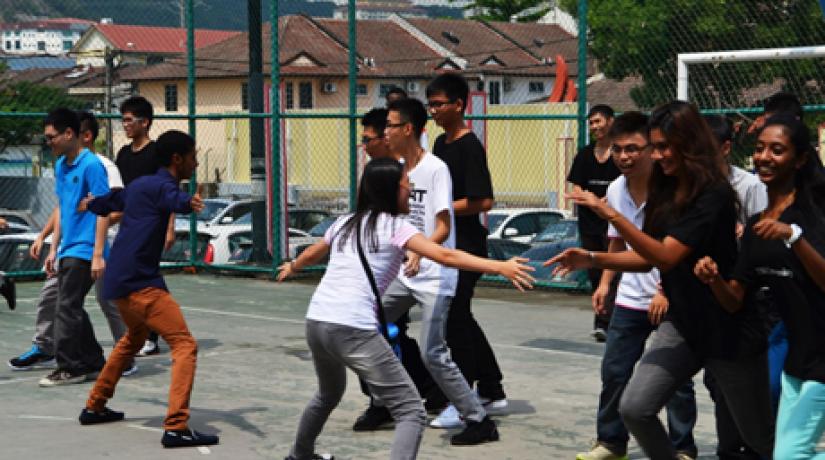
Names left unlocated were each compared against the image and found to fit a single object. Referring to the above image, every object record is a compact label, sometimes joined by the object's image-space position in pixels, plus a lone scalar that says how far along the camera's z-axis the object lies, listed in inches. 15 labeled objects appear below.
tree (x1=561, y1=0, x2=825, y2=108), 586.9
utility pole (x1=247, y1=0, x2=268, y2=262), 628.1
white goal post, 448.6
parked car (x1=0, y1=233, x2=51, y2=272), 608.4
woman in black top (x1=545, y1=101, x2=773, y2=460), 211.2
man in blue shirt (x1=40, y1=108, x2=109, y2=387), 355.6
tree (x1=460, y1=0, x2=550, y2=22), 2293.3
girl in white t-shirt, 231.5
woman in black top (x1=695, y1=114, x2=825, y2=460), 192.2
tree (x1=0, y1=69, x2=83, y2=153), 709.9
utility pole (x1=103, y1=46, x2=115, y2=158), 1331.0
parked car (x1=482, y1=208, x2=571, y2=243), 786.8
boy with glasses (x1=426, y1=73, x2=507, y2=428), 304.2
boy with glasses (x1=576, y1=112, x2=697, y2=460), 254.2
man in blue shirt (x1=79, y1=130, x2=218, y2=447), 291.1
